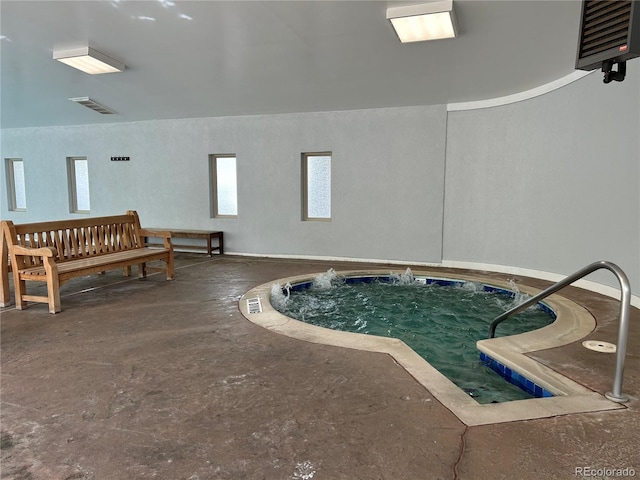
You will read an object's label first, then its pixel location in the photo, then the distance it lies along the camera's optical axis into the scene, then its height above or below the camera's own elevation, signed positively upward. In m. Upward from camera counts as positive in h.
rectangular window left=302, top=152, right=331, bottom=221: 7.26 +0.21
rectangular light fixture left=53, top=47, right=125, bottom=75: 5.01 +1.81
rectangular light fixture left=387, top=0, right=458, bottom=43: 3.64 +1.73
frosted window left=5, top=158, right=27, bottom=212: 9.77 +0.28
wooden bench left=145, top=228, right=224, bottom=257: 7.45 -0.76
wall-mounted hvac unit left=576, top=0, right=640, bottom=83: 1.92 +0.85
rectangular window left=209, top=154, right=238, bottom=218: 7.90 +0.22
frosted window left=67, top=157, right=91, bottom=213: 9.05 +0.27
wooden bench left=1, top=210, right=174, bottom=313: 3.83 -0.63
